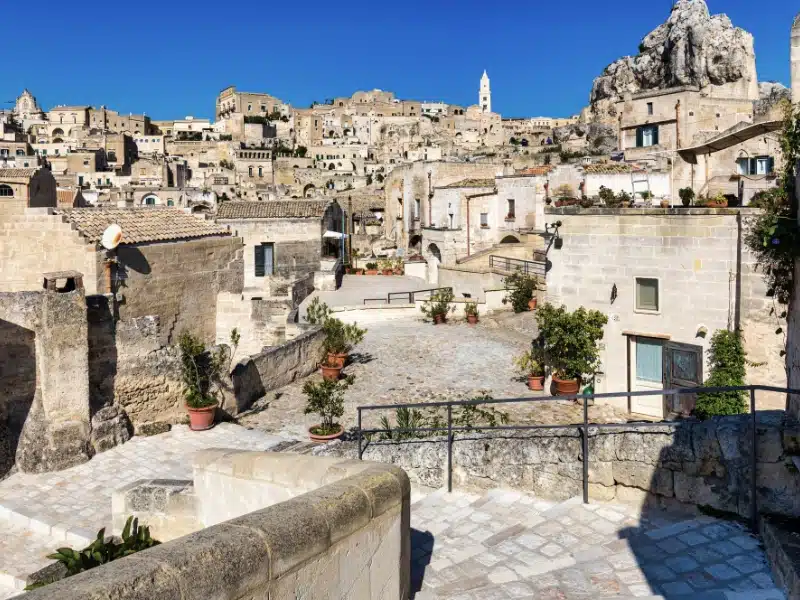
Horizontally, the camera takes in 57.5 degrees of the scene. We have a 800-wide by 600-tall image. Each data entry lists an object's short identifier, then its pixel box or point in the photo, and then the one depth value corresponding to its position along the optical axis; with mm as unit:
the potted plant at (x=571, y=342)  14531
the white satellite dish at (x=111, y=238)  14750
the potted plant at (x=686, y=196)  14219
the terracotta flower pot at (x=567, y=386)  14641
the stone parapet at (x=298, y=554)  2984
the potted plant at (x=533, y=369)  15414
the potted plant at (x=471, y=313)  23312
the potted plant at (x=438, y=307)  23109
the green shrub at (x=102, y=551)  6520
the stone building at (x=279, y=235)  31750
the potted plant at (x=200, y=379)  12688
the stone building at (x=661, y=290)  12625
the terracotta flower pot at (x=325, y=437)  11865
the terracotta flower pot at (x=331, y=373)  16391
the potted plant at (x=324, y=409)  11930
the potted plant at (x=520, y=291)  23875
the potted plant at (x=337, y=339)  17047
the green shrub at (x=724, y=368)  12078
